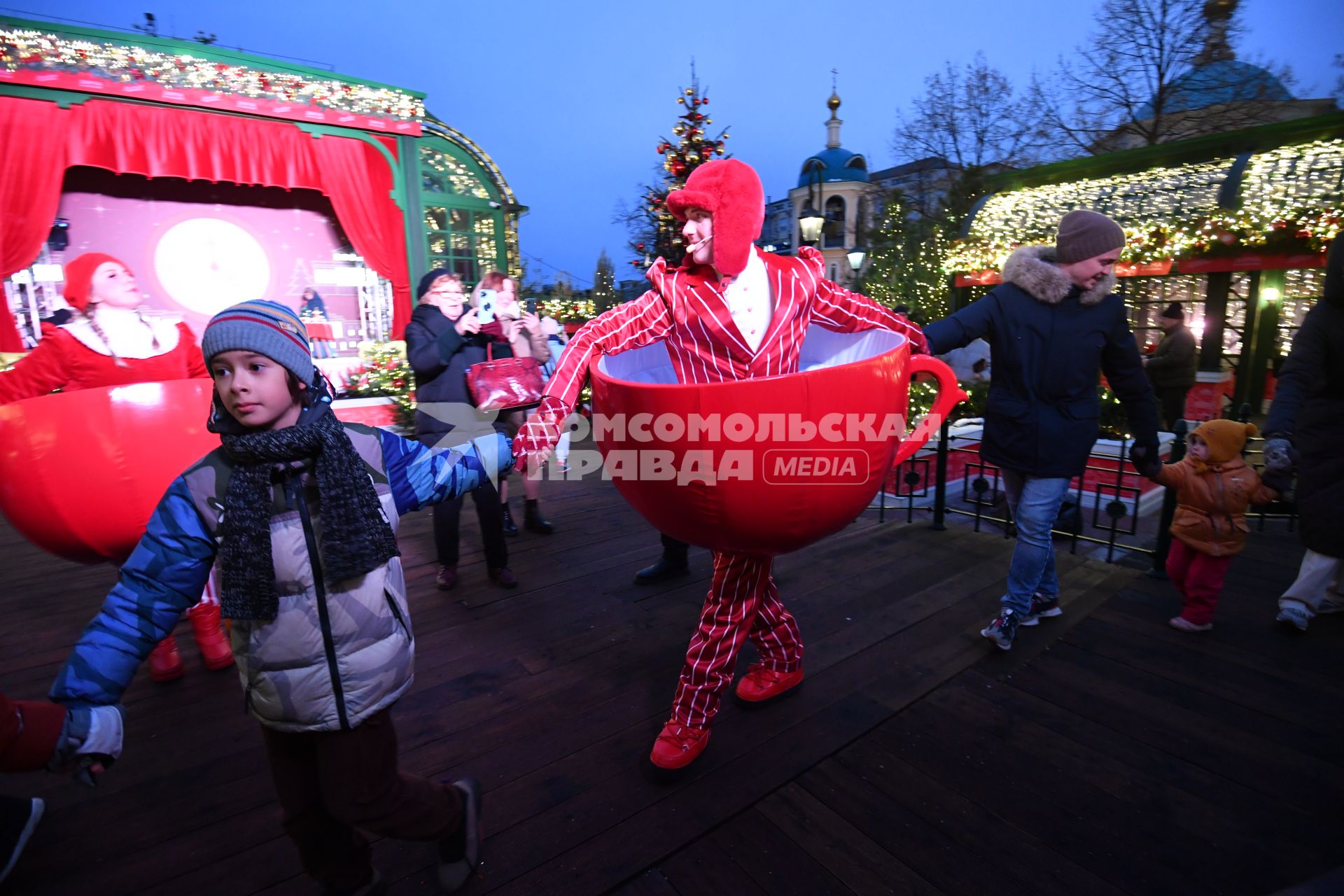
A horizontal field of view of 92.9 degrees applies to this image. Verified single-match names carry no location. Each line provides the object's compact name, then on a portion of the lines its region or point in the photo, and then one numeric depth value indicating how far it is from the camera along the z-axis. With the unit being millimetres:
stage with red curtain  6773
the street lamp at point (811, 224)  9211
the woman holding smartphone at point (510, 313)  3250
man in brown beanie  2303
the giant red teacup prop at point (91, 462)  1882
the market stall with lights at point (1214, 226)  7188
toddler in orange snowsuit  2559
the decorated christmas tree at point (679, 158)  7098
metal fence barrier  3359
